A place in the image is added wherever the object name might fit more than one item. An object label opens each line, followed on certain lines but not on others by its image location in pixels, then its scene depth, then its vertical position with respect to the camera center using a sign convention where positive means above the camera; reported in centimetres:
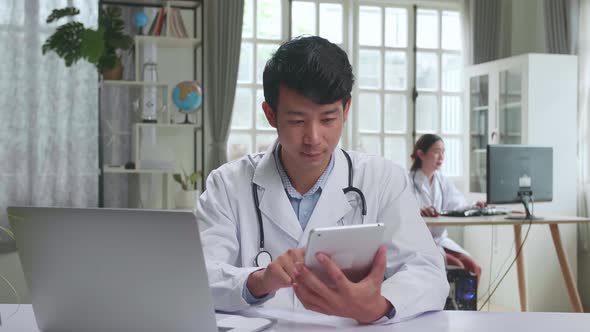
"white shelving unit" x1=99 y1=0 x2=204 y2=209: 473 +22
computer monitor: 400 -14
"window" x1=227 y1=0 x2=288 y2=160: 559 +66
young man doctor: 131 -14
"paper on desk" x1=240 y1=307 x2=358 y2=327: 131 -34
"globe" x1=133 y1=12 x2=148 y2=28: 488 +96
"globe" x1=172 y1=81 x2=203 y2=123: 484 +39
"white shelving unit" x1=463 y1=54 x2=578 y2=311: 509 +7
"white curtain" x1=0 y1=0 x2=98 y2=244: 446 +23
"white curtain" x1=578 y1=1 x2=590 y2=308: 511 +9
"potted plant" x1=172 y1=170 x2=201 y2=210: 489 -32
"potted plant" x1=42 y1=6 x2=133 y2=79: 435 +70
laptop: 100 -18
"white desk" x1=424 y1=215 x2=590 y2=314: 398 -53
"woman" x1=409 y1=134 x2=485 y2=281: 465 -25
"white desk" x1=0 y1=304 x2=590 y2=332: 127 -34
